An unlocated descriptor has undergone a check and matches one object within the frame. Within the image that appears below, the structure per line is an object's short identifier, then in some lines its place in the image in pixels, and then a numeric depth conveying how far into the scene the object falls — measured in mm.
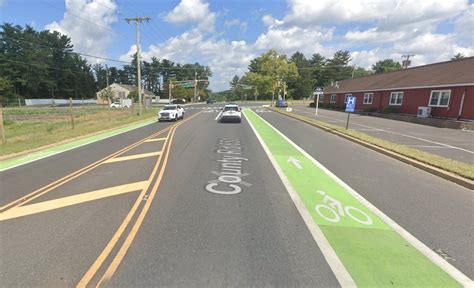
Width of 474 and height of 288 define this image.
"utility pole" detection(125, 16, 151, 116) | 32562
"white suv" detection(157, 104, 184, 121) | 26812
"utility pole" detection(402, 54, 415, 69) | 51569
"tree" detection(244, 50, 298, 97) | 107125
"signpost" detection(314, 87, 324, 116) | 27984
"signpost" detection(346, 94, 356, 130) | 16002
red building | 22059
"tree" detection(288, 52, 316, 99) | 109250
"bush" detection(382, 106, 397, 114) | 30344
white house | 96931
